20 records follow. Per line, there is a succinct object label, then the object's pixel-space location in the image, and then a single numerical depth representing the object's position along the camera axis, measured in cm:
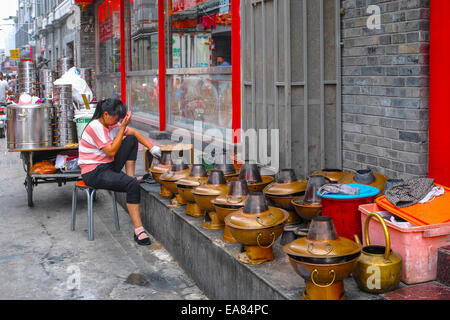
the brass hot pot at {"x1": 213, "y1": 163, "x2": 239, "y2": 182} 532
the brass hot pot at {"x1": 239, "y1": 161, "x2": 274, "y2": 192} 495
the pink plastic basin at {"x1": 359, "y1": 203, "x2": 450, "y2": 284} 331
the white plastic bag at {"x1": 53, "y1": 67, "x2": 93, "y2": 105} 812
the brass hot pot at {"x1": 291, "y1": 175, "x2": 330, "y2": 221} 409
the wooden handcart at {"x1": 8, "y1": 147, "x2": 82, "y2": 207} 696
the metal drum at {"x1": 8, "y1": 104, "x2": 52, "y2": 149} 712
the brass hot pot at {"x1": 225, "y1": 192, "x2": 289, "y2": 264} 370
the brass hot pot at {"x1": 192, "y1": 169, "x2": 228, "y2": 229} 465
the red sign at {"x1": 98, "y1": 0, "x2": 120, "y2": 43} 1562
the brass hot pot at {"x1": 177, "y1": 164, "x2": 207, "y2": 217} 509
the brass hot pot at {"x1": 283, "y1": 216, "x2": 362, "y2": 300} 298
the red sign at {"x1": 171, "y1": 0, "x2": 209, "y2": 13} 971
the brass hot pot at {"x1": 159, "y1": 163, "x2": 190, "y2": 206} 554
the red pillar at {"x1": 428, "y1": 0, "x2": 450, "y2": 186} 411
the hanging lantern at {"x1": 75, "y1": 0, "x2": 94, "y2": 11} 1797
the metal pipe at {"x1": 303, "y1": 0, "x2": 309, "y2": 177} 546
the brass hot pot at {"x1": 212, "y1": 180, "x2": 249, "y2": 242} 426
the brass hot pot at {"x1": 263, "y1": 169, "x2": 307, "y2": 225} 441
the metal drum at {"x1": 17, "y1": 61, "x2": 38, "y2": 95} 970
